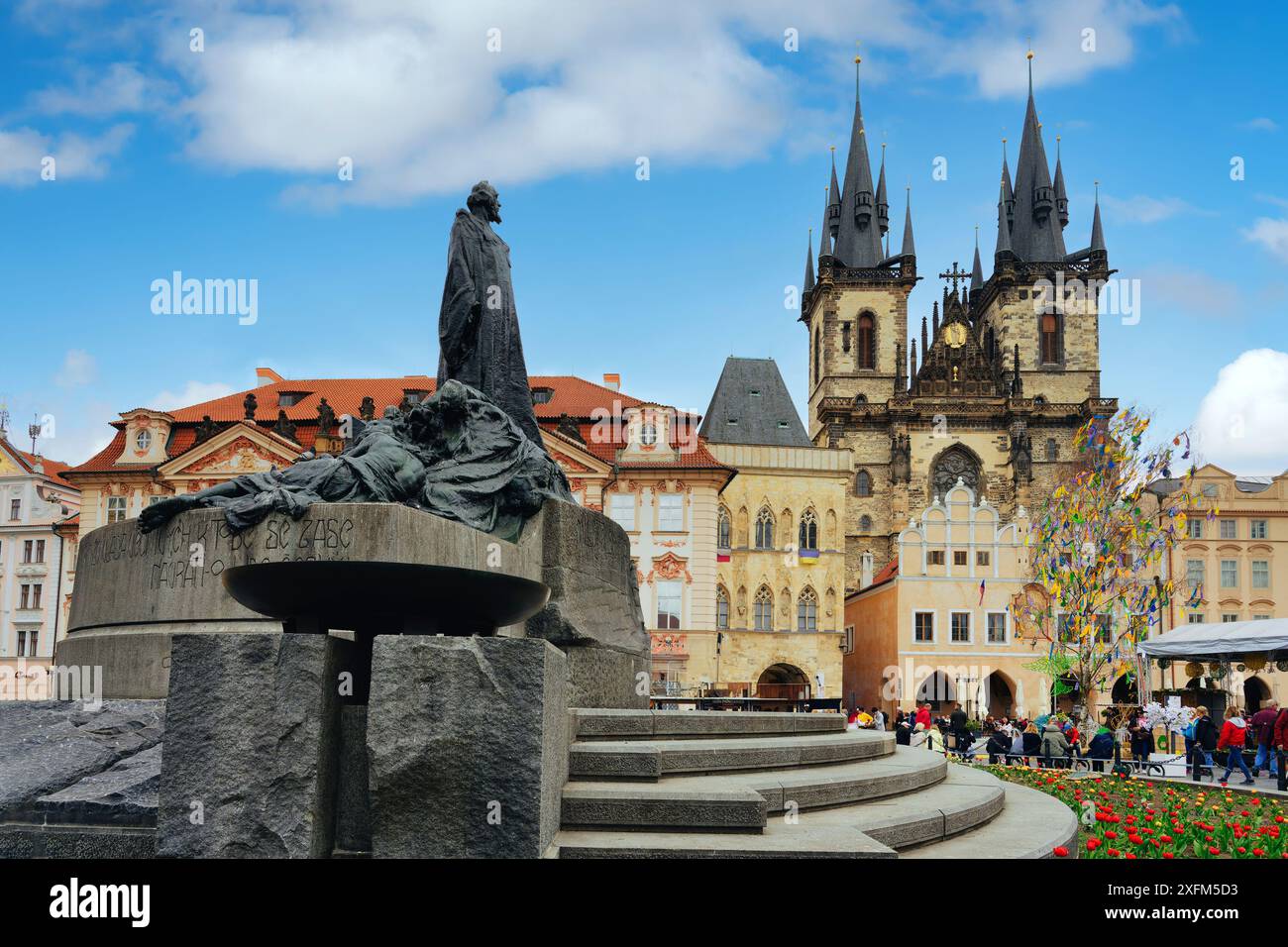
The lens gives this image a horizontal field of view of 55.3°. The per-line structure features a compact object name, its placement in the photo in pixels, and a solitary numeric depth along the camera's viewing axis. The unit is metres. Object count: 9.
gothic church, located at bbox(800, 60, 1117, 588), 67.06
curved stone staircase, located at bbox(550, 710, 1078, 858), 5.23
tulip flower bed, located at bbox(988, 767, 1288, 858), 7.32
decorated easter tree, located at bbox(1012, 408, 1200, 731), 31.06
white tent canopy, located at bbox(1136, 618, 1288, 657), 19.31
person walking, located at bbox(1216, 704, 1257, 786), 17.47
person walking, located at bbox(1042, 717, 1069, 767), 19.36
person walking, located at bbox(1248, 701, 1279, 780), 18.70
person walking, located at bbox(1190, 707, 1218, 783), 18.59
